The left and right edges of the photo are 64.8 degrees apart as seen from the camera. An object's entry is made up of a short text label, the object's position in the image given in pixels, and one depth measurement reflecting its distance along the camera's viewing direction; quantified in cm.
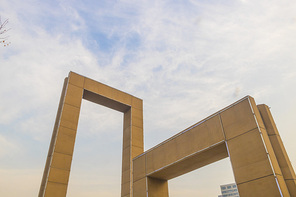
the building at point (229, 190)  16876
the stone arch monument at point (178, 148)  1316
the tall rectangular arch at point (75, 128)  1916
